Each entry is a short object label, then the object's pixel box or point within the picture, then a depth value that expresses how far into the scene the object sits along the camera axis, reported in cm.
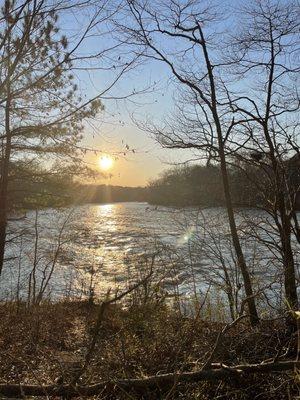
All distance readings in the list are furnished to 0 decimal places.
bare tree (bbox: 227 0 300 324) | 991
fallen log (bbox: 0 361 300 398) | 434
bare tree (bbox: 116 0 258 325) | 955
